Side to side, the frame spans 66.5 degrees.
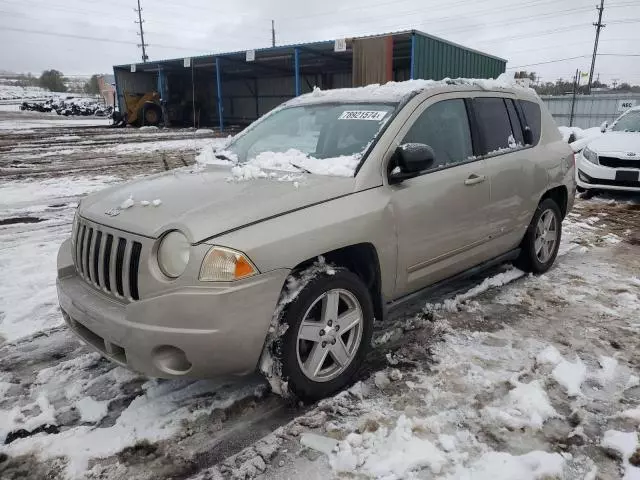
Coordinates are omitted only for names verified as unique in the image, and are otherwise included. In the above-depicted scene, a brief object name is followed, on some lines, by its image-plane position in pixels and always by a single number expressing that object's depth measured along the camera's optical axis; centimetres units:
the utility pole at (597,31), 3403
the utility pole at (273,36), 6260
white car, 816
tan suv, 239
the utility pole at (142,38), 5913
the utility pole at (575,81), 2433
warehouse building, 1755
